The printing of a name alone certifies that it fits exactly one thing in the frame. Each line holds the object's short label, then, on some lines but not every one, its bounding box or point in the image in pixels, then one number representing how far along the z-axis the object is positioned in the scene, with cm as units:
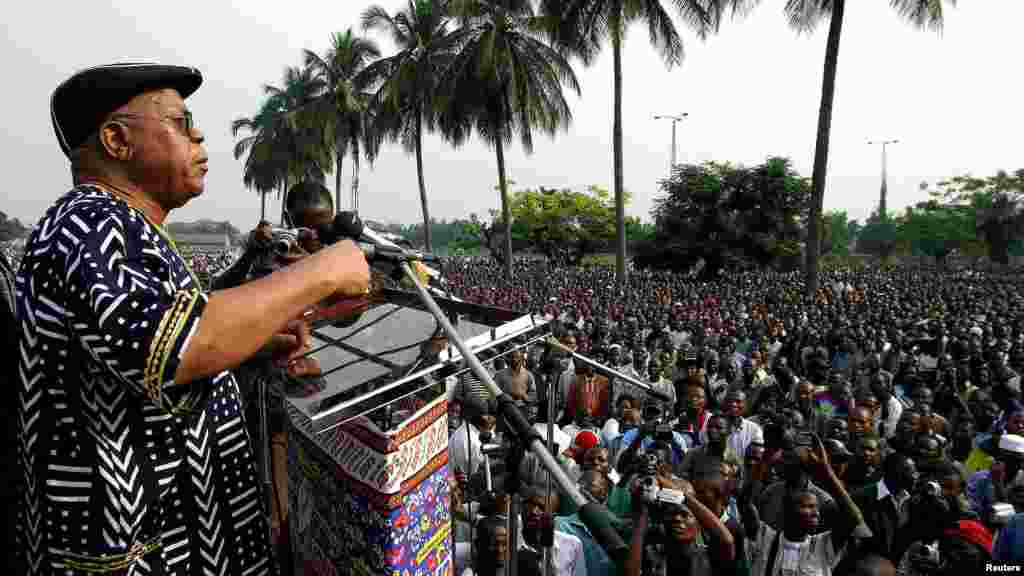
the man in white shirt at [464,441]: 490
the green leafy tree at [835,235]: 5581
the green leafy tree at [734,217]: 2944
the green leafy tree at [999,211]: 4366
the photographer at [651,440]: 438
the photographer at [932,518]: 344
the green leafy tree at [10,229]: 5776
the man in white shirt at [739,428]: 534
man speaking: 95
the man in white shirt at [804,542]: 356
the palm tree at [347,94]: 3219
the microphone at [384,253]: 136
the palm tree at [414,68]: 2566
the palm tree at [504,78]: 2191
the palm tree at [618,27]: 1895
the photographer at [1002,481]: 438
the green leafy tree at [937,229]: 4680
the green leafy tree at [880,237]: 5581
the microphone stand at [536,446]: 96
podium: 119
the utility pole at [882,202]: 5566
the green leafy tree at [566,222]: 4550
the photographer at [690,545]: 330
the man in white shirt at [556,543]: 366
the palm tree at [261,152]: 4697
